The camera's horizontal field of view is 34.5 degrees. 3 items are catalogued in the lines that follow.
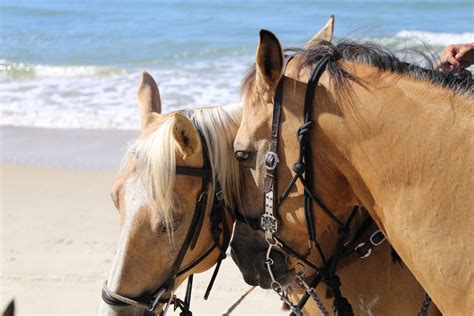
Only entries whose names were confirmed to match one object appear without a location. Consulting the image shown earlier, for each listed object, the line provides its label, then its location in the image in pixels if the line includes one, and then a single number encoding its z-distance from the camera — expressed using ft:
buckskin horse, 7.80
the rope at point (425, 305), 9.32
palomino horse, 9.26
